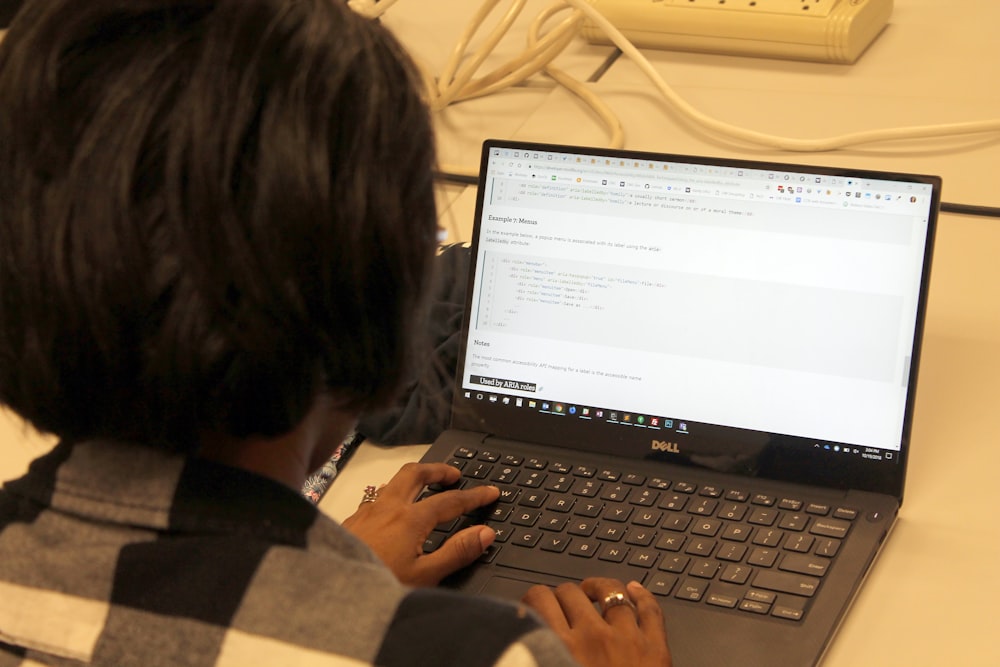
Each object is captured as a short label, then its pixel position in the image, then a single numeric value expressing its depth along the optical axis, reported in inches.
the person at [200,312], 40.1
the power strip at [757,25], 71.9
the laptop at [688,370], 51.4
